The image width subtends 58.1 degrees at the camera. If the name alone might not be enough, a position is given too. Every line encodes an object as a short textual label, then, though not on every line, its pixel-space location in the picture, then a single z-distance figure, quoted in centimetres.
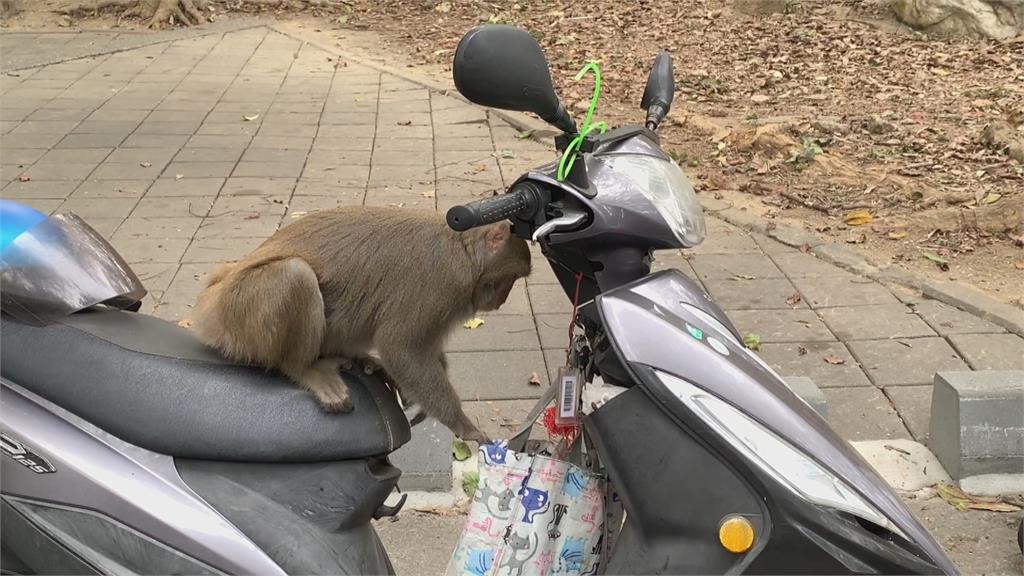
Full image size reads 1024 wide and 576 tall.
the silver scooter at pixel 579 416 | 159
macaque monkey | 202
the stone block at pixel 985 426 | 315
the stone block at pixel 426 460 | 308
